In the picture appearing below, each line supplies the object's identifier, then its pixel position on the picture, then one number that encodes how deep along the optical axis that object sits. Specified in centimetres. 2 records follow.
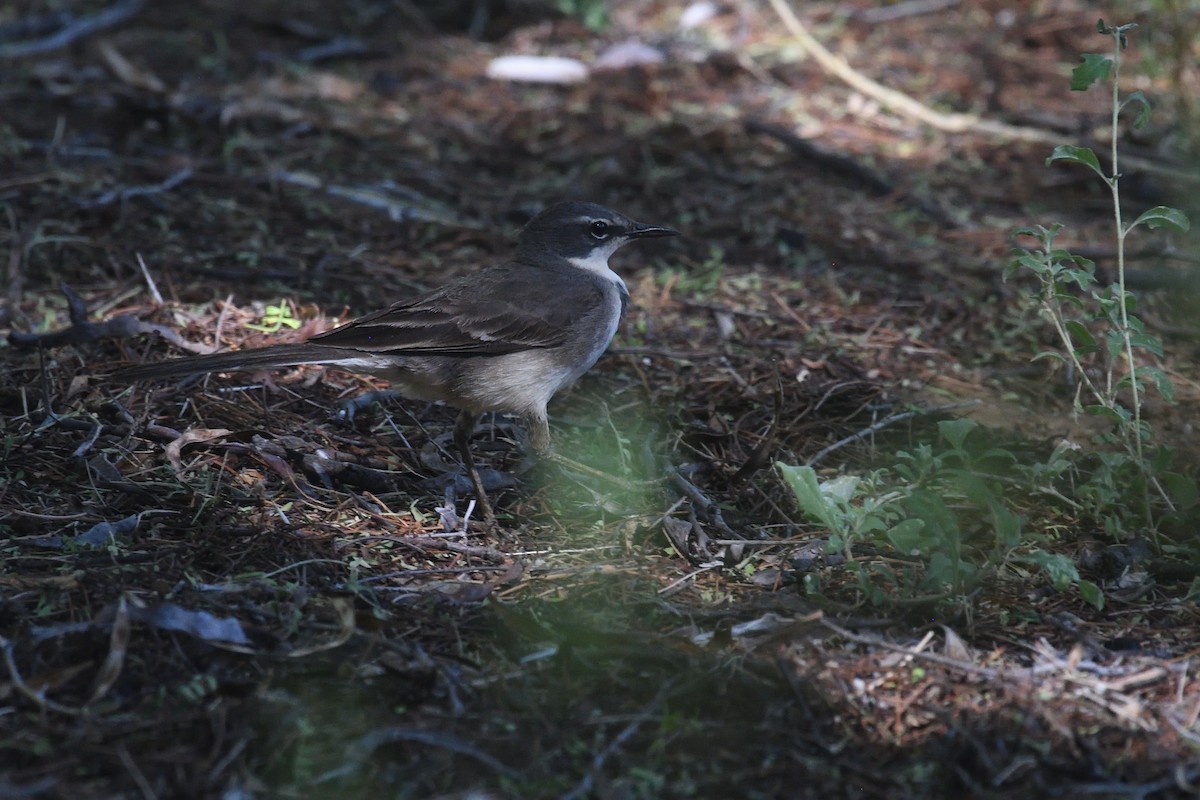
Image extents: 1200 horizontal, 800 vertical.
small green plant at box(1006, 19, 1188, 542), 923
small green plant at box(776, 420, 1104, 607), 902
